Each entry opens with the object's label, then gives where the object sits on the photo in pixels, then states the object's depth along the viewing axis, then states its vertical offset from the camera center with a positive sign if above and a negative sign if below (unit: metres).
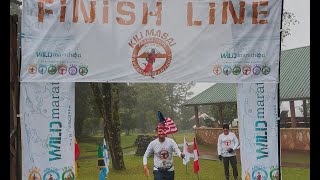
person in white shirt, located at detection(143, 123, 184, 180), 7.33 -1.10
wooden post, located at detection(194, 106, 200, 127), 21.67 -1.34
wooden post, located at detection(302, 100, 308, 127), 17.95 -1.06
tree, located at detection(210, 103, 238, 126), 23.84 -1.34
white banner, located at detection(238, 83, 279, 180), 7.20 -0.70
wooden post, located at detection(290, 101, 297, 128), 16.89 -1.14
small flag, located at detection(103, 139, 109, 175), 9.31 -1.41
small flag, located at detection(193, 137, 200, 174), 11.08 -1.85
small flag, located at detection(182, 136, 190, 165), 11.14 -1.67
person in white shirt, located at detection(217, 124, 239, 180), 10.18 -1.36
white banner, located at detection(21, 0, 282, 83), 6.89 +0.77
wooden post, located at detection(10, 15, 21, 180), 6.85 -0.22
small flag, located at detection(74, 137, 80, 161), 7.18 -1.08
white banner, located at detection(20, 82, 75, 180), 6.81 -0.70
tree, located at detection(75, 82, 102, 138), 22.97 -0.89
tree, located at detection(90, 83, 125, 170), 13.83 -1.10
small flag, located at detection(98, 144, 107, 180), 9.13 -1.60
